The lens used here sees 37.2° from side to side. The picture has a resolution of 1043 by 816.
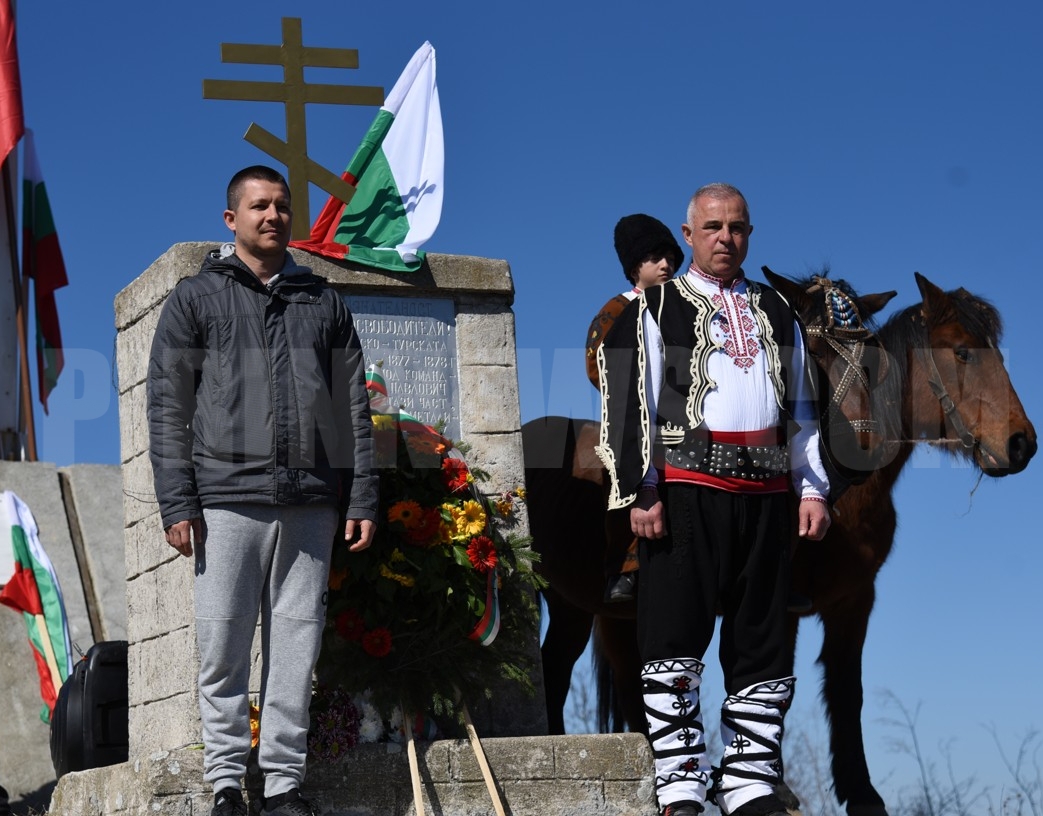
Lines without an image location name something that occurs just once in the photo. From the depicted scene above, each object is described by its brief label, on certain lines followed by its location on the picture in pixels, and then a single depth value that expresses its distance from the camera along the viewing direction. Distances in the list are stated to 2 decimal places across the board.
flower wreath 5.64
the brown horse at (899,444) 6.96
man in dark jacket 4.97
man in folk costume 5.20
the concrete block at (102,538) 12.89
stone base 5.30
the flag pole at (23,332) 18.02
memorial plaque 6.51
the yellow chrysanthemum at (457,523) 5.80
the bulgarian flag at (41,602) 10.70
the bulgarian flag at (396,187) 6.62
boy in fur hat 6.45
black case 6.55
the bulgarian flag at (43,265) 19.48
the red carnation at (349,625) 5.64
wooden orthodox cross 6.82
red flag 18.28
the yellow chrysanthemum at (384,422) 5.88
